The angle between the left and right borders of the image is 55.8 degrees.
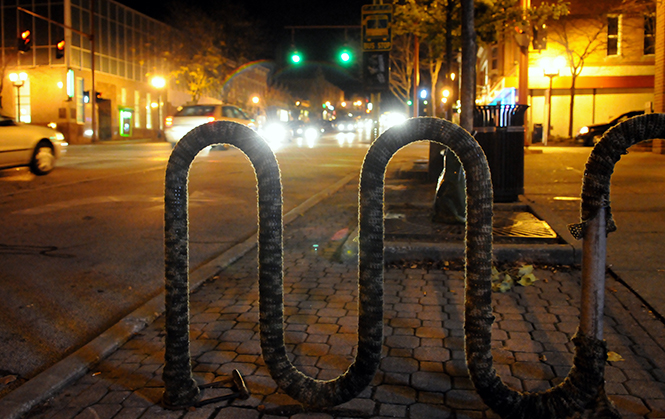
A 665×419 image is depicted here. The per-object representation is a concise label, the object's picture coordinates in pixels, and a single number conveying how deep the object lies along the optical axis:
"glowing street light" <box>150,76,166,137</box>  45.47
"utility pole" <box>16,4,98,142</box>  39.81
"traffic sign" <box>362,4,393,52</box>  13.54
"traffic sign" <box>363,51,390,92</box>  14.21
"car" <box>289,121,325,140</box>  41.40
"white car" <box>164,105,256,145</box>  24.19
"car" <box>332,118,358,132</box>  80.56
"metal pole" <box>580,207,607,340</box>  2.78
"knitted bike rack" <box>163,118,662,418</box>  2.76
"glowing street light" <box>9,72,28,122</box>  39.39
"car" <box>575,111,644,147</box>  27.14
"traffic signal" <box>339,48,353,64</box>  26.39
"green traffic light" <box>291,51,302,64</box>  29.36
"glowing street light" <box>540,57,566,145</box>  28.14
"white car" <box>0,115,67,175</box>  13.45
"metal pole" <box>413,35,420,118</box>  29.37
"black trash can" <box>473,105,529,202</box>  9.04
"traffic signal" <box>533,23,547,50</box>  25.73
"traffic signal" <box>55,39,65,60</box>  30.88
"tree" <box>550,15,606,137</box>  30.38
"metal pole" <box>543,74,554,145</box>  28.00
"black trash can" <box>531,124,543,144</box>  32.44
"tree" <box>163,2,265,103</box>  49.69
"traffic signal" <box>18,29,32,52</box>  28.02
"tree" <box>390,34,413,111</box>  45.83
